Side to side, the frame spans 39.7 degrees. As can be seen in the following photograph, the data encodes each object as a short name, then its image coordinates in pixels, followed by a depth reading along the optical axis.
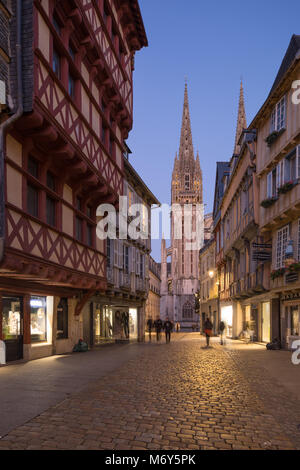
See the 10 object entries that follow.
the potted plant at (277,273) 18.11
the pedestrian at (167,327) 25.41
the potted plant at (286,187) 16.98
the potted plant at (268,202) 18.91
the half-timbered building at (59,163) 10.22
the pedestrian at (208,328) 22.36
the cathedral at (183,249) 97.00
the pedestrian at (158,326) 28.19
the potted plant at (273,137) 18.65
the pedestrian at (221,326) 24.52
